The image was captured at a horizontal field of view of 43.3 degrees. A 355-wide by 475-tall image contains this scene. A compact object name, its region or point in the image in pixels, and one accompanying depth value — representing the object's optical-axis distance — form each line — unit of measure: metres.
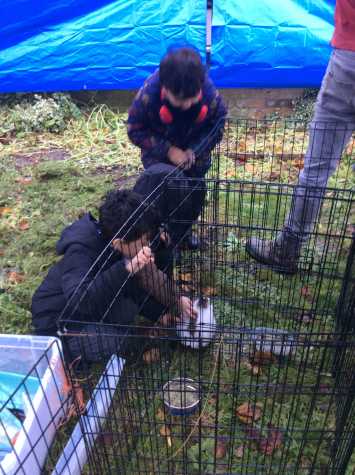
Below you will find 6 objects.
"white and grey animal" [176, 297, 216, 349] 2.23
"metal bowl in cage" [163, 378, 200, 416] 1.98
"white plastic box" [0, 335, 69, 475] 1.69
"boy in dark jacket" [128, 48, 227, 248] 2.53
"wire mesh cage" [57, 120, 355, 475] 1.84
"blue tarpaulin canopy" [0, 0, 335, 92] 5.30
